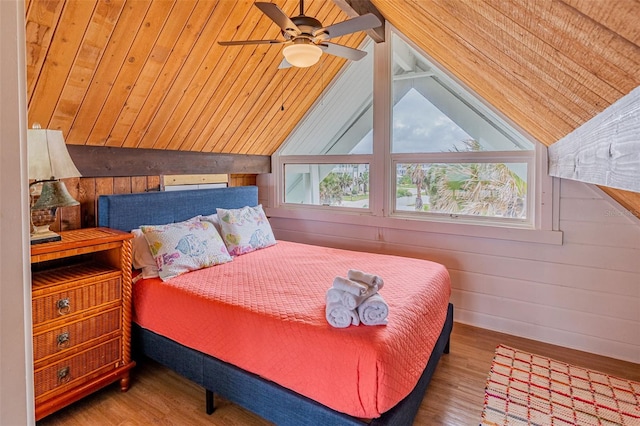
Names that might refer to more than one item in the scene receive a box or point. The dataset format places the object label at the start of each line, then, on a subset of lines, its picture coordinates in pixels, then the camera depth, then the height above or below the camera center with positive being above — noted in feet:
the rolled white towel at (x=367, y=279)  6.14 -1.32
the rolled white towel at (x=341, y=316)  5.56 -1.80
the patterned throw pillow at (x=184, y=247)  8.21 -1.03
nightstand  6.28 -2.17
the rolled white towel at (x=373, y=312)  5.57 -1.74
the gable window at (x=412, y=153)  10.10 +1.70
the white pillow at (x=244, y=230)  10.31 -0.78
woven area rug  6.62 -4.01
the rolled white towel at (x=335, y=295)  5.72 -1.50
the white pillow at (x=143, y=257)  8.25 -1.23
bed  5.15 -2.36
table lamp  6.41 +0.61
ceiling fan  6.38 +3.30
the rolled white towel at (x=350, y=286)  5.72 -1.36
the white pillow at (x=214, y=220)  10.55 -0.44
